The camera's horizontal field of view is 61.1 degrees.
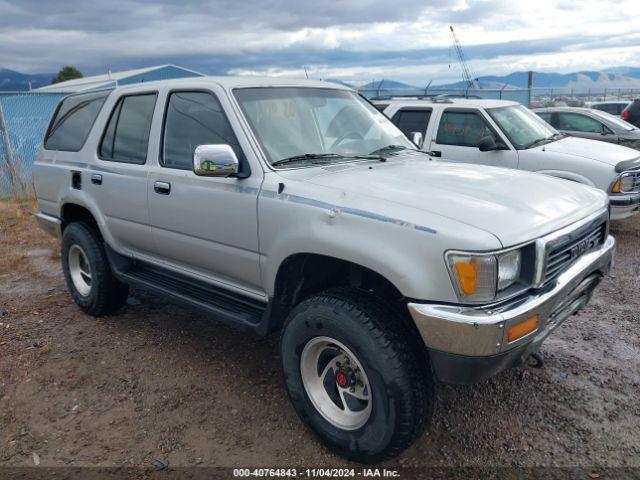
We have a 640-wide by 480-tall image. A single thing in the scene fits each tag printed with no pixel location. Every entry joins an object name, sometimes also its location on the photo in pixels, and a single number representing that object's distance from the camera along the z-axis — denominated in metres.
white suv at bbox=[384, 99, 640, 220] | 6.67
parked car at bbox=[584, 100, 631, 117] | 19.52
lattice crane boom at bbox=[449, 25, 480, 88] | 21.01
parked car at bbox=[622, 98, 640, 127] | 13.34
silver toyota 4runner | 2.42
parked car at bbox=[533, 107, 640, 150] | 10.13
